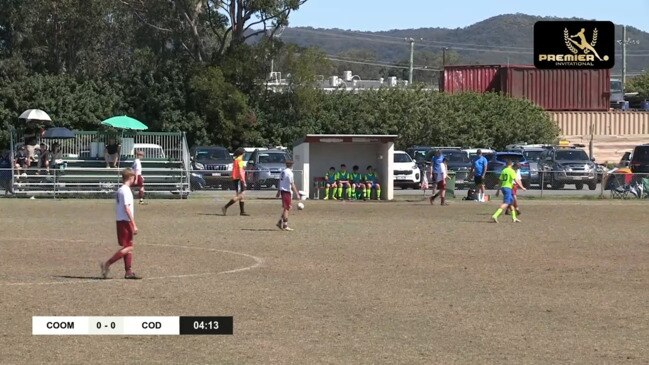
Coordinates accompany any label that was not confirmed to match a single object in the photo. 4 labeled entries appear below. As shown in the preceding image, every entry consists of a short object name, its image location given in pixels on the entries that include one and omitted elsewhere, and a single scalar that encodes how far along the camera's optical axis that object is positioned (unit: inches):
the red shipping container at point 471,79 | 3164.4
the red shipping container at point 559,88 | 3073.3
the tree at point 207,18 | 2486.5
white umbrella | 2107.5
